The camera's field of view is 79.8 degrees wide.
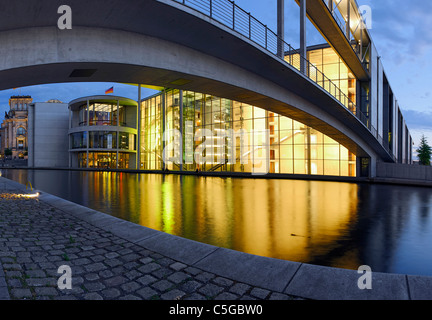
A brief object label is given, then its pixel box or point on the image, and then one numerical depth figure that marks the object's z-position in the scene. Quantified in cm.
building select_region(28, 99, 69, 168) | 6328
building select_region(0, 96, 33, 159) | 13744
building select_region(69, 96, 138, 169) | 5428
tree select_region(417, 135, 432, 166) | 6250
